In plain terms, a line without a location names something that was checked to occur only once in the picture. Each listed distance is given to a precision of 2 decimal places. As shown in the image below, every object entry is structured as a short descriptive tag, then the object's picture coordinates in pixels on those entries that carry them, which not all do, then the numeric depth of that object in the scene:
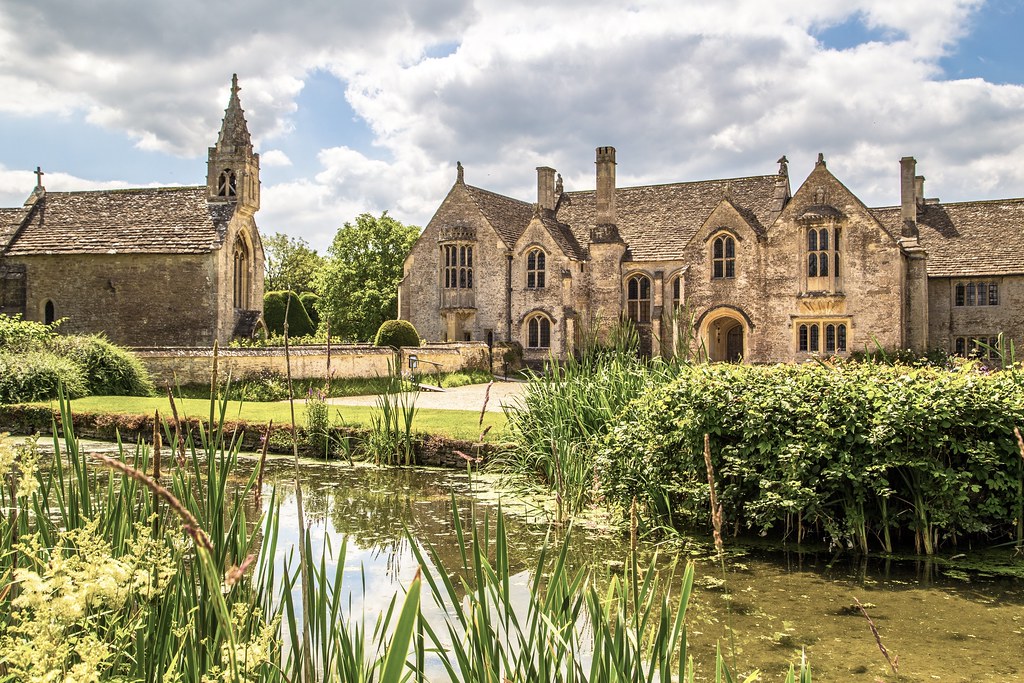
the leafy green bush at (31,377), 18.25
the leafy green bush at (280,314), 46.56
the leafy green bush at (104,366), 20.81
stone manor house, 32.69
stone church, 32.12
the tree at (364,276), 52.25
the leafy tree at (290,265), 71.44
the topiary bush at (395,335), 32.06
